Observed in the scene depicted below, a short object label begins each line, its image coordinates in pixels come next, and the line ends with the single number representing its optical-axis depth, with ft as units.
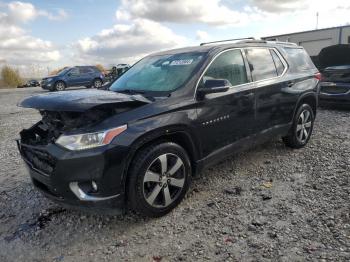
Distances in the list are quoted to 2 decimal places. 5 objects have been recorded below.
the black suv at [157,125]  10.14
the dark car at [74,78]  71.26
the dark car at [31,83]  127.44
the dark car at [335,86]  28.32
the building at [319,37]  60.18
